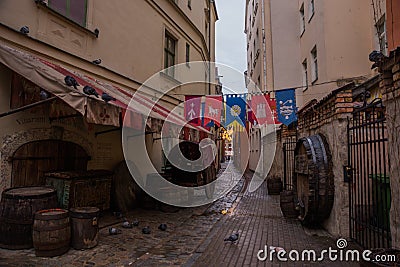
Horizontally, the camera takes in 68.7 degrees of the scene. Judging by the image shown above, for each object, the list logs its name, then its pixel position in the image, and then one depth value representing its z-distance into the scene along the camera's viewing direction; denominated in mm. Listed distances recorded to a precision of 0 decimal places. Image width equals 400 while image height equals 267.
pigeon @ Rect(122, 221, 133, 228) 6770
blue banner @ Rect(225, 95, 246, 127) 11719
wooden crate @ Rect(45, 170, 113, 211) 6438
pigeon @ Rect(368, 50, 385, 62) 3912
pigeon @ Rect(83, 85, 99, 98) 5295
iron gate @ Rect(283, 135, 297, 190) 11391
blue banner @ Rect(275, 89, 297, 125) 10578
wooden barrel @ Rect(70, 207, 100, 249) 5164
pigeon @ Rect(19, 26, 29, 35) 5909
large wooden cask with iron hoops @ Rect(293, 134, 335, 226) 6027
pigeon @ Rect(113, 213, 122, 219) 7696
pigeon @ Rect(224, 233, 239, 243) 5680
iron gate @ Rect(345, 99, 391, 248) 5012
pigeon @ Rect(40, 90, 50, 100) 5662
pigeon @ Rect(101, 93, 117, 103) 5477
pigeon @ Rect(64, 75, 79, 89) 5211
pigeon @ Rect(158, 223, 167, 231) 6719
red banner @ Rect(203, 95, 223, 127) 12125
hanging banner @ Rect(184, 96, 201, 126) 12148
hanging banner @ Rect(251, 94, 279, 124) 11219
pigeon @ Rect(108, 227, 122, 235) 6146
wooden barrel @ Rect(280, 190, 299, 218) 7750
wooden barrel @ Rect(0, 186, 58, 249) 4965
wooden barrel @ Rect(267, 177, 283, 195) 12309
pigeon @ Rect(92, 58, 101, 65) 7934
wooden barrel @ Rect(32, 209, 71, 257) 4695
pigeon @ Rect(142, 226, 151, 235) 6383
